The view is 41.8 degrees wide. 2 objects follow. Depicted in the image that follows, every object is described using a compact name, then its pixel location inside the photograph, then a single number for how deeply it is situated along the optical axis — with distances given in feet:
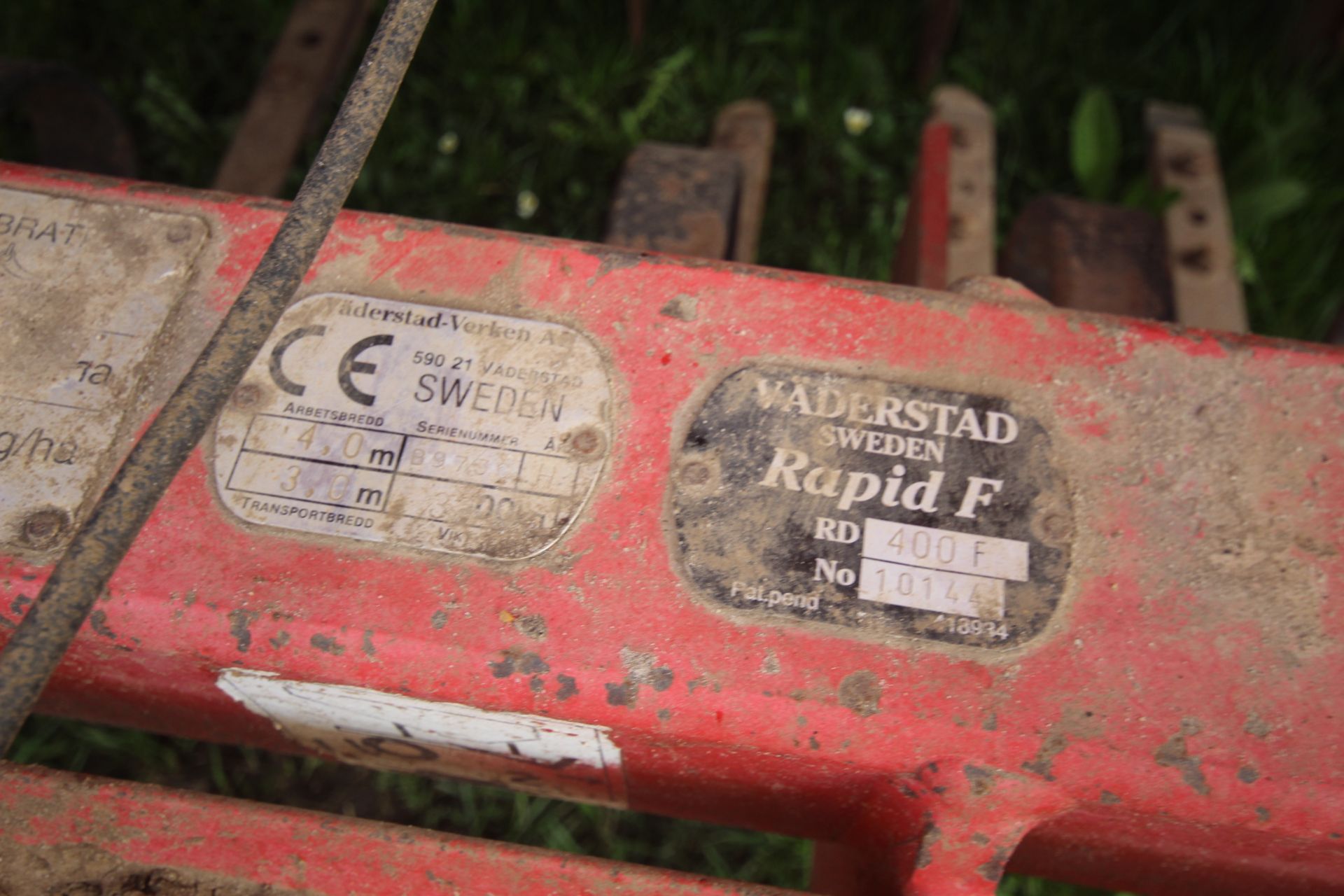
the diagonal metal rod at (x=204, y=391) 1.14
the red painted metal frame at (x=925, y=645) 1.26
